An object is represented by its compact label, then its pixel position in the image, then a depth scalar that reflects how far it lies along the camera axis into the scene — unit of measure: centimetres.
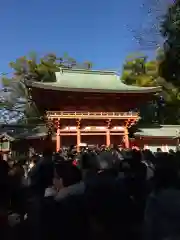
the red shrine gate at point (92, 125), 1257
